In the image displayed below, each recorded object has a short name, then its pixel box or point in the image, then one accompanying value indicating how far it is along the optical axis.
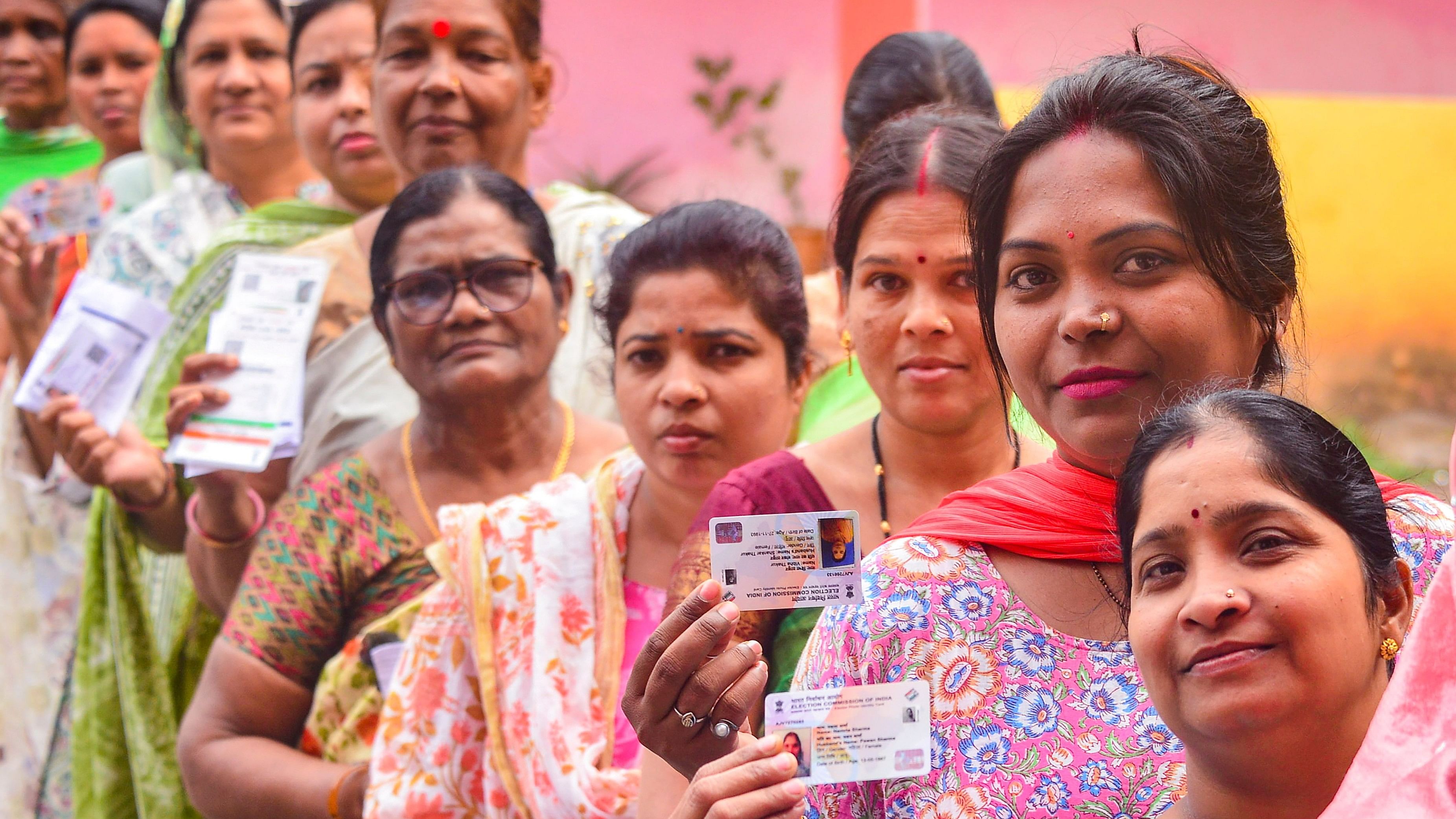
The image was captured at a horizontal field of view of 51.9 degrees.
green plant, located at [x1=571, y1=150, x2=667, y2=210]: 7.36
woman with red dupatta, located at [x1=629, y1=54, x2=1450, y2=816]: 1.76
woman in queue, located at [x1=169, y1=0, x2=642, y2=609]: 4.01
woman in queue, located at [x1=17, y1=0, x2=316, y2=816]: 4.12
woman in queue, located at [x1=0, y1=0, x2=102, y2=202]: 6.11
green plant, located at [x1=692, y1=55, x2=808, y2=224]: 7.26
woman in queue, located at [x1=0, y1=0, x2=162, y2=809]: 4.58
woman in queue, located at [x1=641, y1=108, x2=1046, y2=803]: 2.48
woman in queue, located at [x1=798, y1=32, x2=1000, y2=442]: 3.37
